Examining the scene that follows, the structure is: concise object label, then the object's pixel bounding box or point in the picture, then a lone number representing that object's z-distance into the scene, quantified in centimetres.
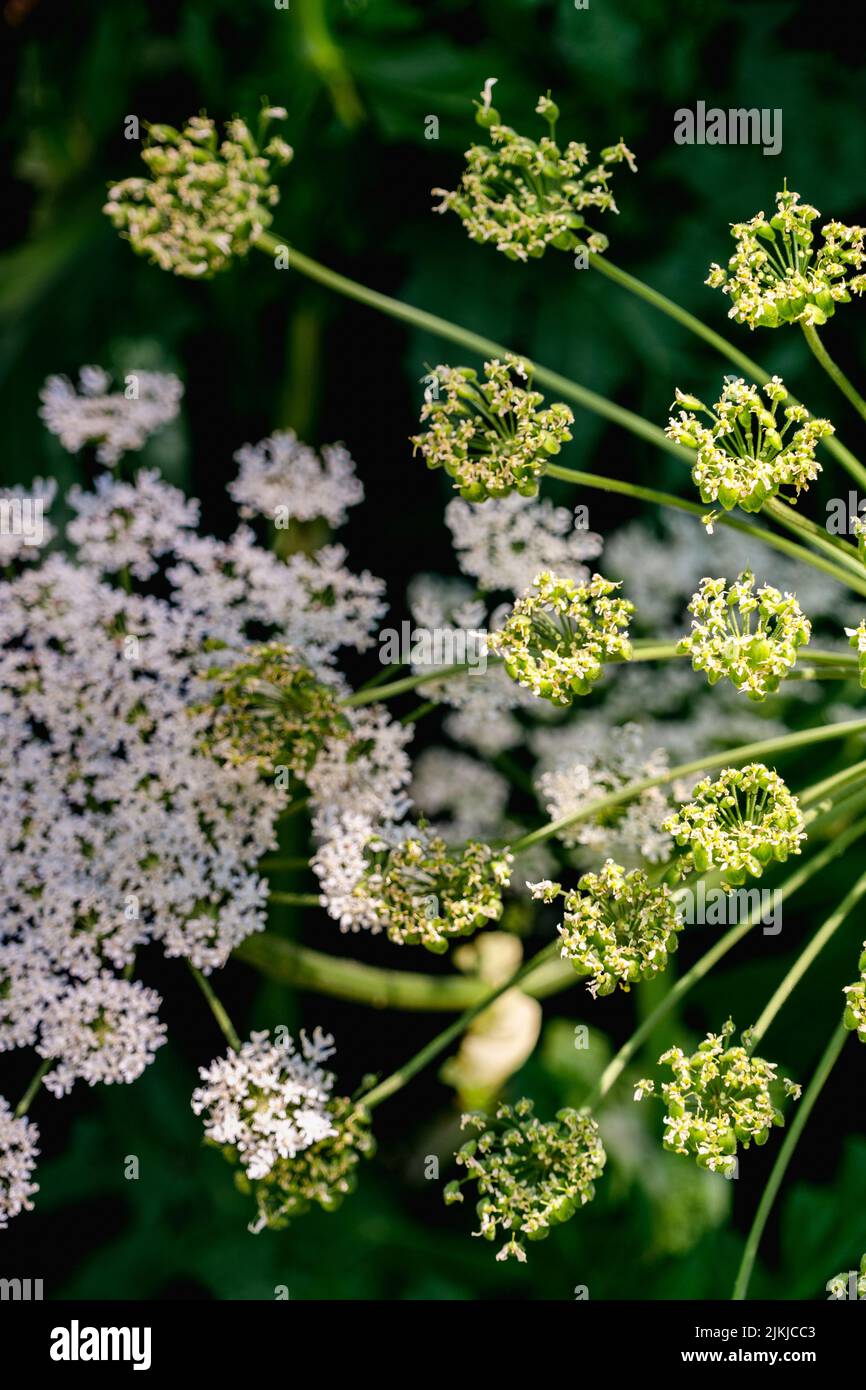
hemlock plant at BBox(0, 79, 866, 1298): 59
